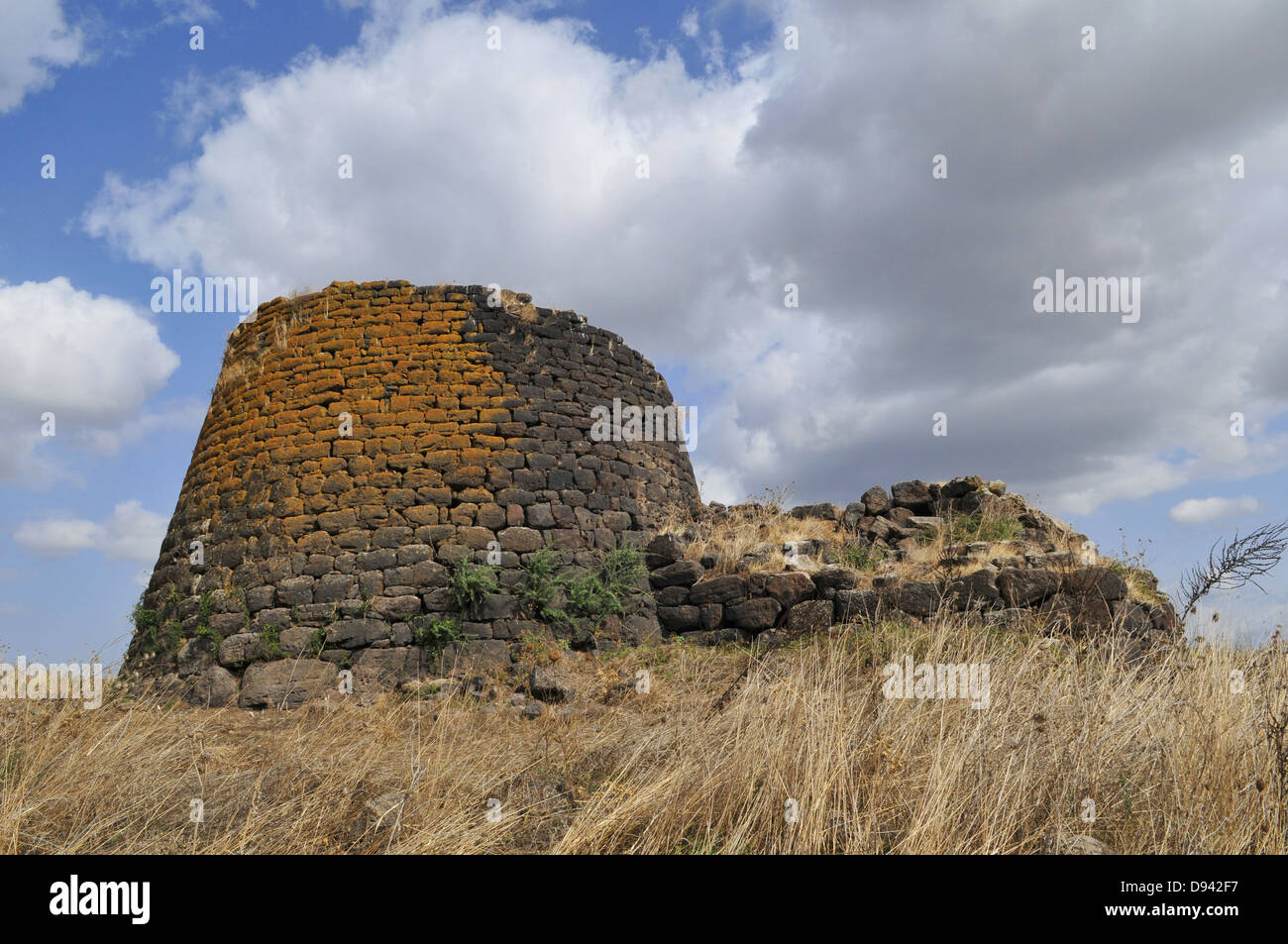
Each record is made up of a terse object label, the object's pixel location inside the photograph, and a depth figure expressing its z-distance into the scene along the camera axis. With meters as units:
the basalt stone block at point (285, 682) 7.68
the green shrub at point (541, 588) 8.30
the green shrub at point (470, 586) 8.10
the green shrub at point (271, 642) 8.03
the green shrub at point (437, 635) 7.93
